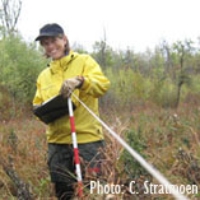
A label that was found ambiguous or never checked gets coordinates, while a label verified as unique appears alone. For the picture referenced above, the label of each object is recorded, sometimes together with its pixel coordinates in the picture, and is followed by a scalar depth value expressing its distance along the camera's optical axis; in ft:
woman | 10.20
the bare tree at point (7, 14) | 122.42
